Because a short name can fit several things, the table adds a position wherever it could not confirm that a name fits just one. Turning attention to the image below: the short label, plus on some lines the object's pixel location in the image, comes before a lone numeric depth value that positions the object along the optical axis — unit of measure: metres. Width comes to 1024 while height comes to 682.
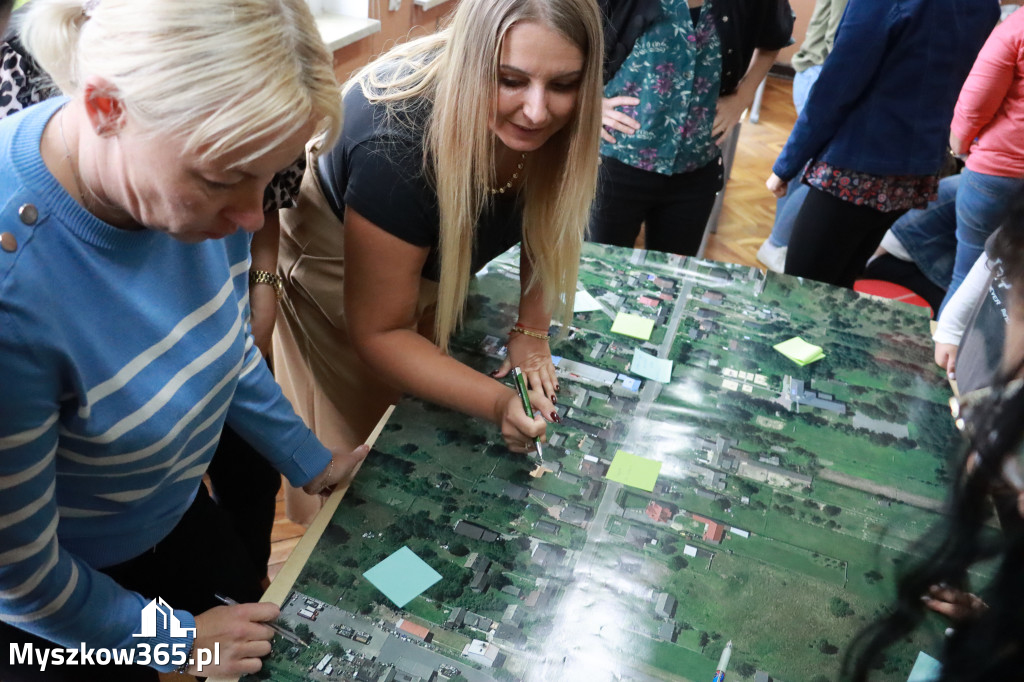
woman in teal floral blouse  1.82
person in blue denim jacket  1.86
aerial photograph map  0.96
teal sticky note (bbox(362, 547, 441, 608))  1.00
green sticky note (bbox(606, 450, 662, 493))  1.20
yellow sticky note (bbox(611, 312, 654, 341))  1.53
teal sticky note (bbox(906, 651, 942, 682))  0.97
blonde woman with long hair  1.14
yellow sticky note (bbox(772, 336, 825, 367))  1.50
